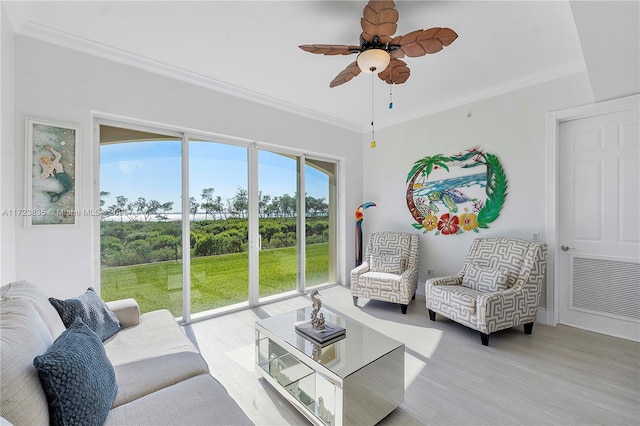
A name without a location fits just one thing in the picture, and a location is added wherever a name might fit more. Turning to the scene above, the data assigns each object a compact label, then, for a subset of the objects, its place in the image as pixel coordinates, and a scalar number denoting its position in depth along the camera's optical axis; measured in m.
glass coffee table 1.56
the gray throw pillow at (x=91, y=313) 1.67
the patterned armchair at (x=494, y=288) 2.66
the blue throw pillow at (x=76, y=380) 1.00
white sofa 0.92
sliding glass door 2.84
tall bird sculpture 4.57
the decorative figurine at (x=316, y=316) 2.02
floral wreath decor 3.47
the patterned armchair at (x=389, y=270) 3.47
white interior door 2.73
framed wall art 2.25
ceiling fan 1.74
